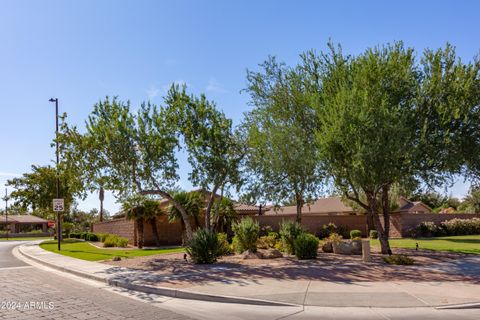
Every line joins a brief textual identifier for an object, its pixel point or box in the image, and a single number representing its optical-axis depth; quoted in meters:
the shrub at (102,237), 35.04
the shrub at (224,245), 18.08
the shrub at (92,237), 39.31
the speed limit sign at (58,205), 26.85
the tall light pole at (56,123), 29.58
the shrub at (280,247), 20.09
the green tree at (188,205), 28.75
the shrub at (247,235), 19.67
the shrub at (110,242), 30.66
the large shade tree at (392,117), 14.50
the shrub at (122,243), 30.61
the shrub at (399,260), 15.52
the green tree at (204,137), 18.36
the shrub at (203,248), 16.83
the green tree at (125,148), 17.28
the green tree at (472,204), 50.06
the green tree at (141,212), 29.71
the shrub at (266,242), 21.92
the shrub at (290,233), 19.08
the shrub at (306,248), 17.36
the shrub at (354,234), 32.59
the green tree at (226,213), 29.48
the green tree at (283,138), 16.86
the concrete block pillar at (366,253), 16.19
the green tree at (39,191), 42.75
